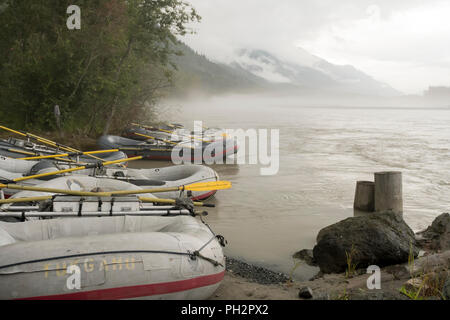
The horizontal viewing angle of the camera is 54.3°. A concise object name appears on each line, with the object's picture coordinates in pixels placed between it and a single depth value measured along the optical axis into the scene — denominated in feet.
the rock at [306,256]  17.92
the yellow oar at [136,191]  16.10
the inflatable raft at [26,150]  31.12
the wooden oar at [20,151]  31.04
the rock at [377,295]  12.07
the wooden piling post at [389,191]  23.11
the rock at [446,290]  11.25
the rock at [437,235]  18.24
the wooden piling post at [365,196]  24.67
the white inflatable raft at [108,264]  10.98
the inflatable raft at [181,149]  44.80
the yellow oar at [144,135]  50.69
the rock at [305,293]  13.41
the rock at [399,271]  14.57
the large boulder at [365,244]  16.20
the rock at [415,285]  12.26
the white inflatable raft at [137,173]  25.14
